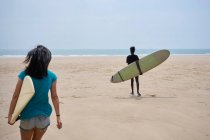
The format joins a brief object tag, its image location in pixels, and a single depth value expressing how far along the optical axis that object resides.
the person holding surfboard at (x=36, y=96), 2.74
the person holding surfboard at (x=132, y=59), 9.00
